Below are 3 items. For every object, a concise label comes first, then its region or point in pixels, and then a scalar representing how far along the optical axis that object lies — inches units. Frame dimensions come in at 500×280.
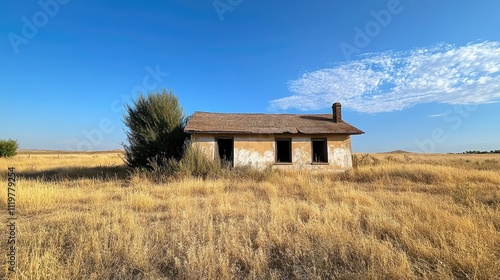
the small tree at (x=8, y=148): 1167.6
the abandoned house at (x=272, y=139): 540.7
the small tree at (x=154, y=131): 542.6
